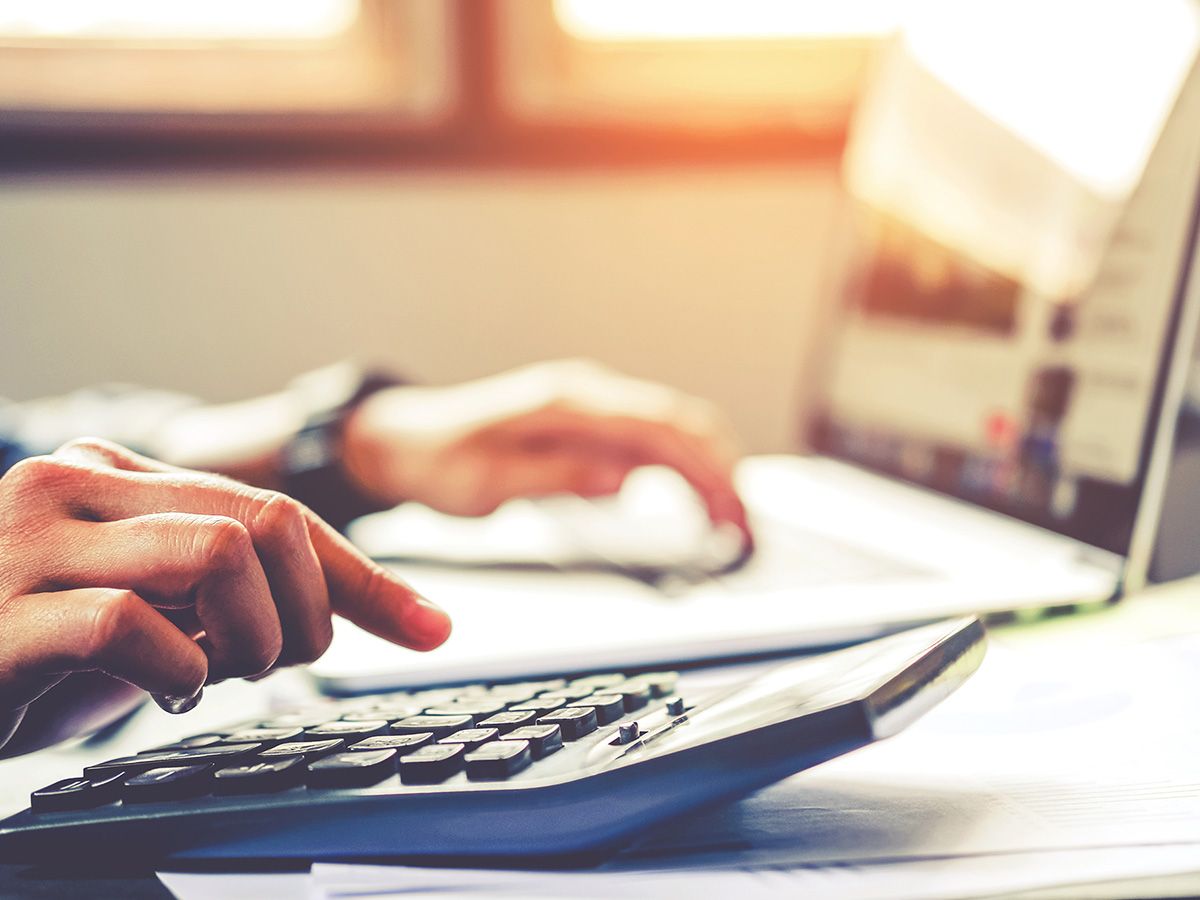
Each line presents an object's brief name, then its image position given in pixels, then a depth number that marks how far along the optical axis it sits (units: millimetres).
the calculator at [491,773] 284
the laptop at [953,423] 516
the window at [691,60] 1304
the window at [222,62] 1259
